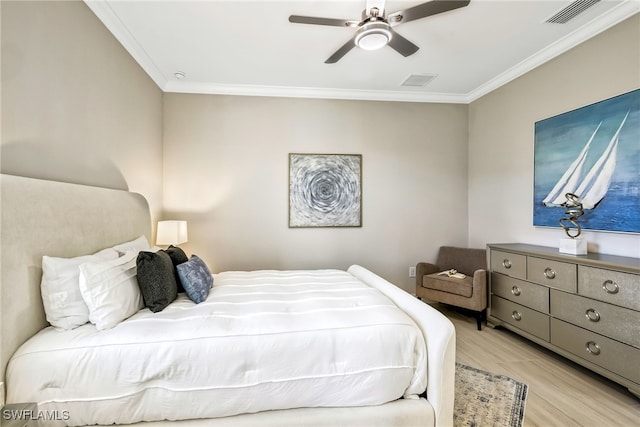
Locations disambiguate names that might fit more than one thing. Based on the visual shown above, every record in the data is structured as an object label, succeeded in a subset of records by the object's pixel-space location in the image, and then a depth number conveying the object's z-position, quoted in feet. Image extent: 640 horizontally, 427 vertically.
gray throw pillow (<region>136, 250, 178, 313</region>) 5.47
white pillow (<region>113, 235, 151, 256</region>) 6.66
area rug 5.61
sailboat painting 7.05
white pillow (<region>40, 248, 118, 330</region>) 4.67
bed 4.17
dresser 6.10
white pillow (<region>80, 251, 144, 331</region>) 4.75
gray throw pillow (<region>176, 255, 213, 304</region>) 6.09
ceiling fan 5.75
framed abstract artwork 11.89
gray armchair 9.80
